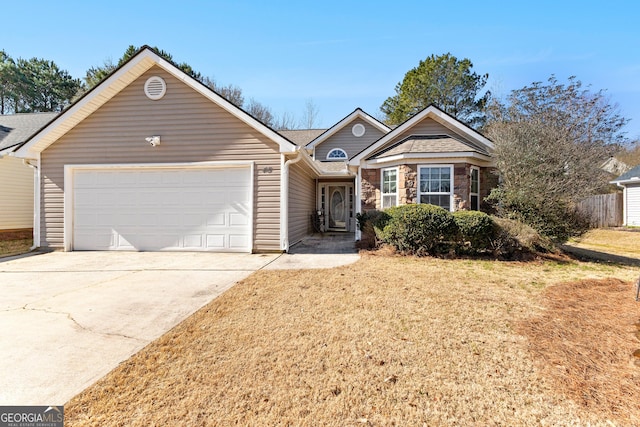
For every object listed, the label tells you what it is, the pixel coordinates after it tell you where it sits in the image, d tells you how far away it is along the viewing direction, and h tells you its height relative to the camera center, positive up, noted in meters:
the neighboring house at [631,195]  16.75 +1.01
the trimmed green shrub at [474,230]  7.50 -0.46
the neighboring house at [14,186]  11.17 +0.78
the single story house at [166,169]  8.30 +1.12
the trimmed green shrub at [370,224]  8.57 -0.41
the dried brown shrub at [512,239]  7.66 -0.68
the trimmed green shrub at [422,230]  7.68 -0.48
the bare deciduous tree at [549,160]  7.89 +1.41
